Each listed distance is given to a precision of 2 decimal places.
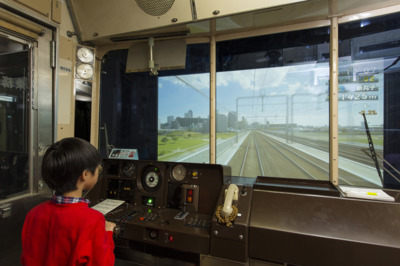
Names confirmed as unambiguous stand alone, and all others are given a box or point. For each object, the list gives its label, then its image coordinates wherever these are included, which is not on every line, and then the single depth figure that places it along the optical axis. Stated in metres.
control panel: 1.23
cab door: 1.49
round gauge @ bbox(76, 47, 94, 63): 2.04
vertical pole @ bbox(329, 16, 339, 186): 1.60
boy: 0.74
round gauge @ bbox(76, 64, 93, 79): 2.04
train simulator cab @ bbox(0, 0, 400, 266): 1.08
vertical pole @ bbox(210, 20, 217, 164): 1.95
